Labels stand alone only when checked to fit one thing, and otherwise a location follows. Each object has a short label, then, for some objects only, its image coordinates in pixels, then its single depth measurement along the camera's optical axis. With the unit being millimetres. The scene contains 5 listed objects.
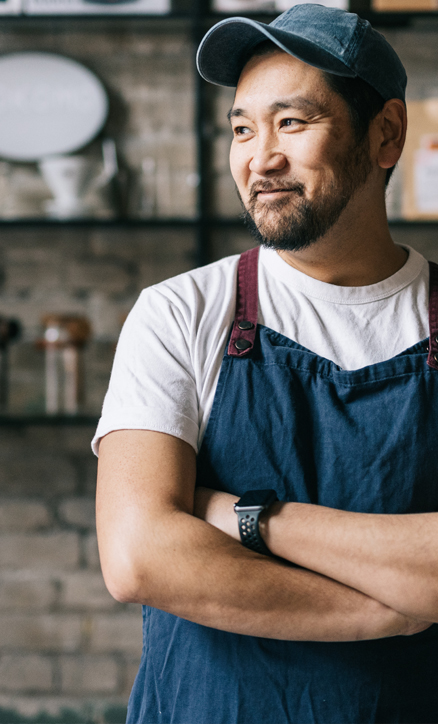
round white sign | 2365
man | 897
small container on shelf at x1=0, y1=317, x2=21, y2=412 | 2244
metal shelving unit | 2221
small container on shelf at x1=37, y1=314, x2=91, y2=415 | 2240
